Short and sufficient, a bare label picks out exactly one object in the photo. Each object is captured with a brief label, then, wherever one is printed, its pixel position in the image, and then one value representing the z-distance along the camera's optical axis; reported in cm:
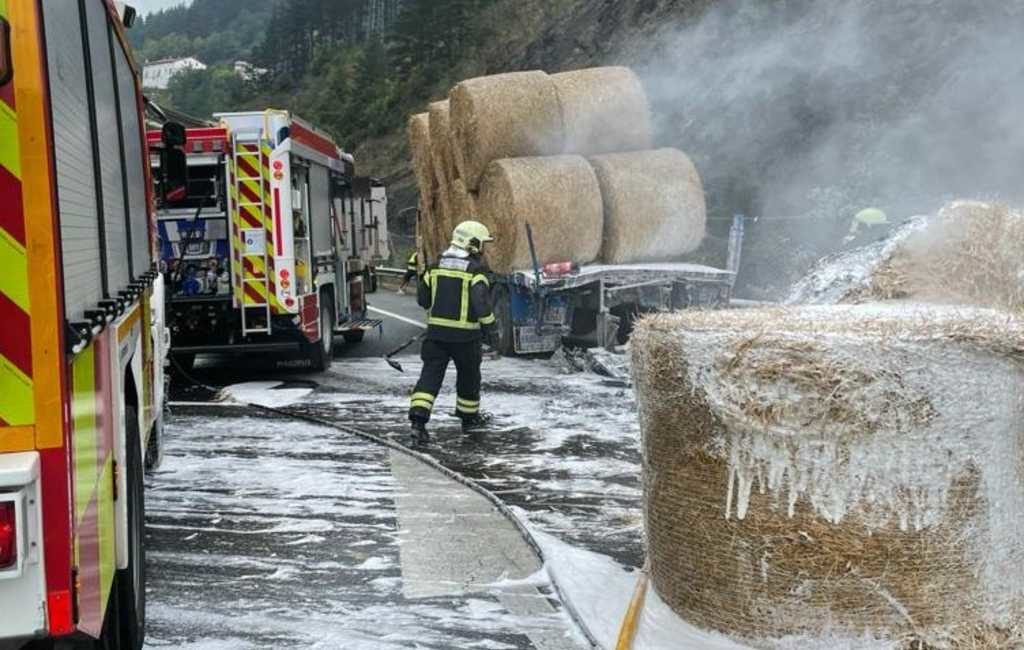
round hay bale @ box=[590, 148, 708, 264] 1323
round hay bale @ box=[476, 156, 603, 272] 1247
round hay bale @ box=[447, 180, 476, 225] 1341
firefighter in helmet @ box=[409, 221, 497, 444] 838
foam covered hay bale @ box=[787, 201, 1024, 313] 505
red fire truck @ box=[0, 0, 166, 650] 258
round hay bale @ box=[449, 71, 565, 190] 1273
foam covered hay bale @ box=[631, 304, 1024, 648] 372
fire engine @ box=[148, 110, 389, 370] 1077
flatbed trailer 1208
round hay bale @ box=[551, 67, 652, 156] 1331
